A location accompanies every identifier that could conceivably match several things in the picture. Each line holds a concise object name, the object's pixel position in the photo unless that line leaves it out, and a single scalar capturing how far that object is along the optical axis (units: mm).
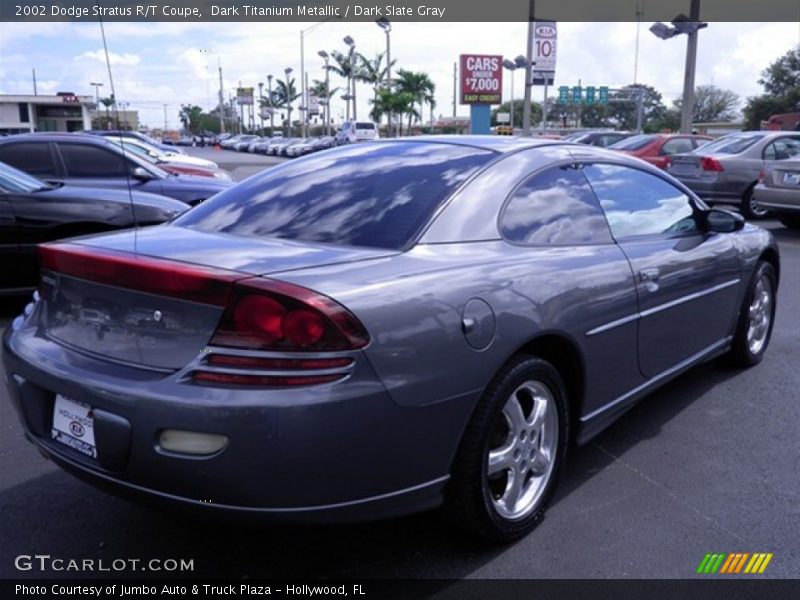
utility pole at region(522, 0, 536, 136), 27312
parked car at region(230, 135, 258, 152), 65875
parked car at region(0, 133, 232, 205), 8883
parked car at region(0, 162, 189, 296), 6148
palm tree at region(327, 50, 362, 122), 63062
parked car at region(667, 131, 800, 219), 12781
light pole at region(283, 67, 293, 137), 91075
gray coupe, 2279
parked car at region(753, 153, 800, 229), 10773
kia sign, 29297
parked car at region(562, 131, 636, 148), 19062
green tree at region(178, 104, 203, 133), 139750
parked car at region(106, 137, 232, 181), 13500
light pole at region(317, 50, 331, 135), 66625
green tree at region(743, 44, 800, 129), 52125
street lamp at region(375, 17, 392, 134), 53872
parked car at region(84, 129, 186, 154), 17888
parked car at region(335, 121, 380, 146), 45812
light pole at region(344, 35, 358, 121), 61931
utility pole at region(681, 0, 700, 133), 20984
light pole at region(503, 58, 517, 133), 34750
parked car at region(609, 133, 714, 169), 15578
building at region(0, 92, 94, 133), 65125
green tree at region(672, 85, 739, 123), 93688
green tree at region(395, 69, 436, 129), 55281
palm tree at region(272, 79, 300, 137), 94500
